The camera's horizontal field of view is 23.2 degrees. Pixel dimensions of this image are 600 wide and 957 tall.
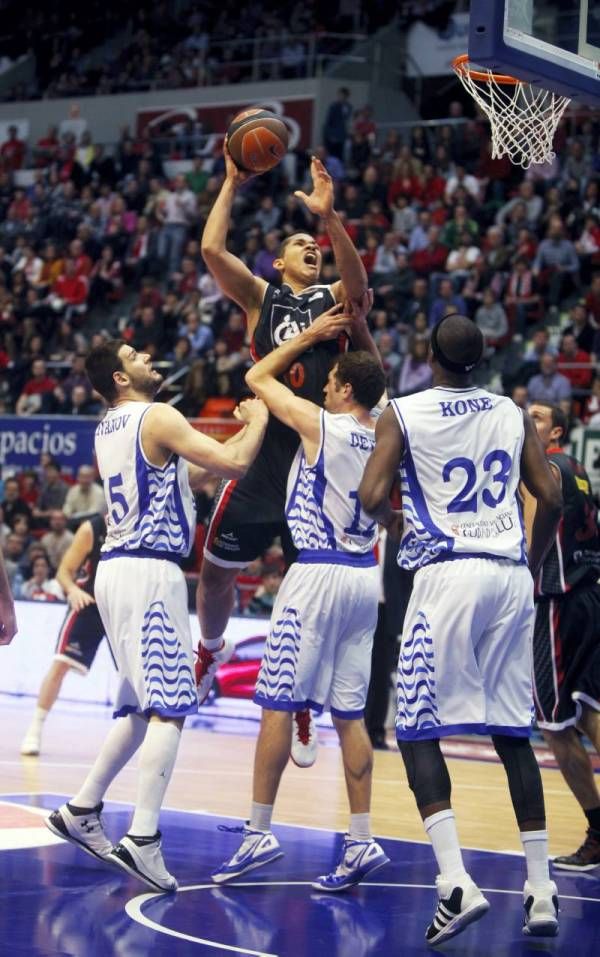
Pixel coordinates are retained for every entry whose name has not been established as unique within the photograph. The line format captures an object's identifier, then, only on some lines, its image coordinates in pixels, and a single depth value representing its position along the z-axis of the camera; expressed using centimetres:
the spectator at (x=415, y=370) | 1540
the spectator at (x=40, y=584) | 1419
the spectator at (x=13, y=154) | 2481
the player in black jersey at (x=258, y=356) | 669
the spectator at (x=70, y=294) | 2086
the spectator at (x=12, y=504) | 1659
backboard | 614
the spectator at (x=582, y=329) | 1531
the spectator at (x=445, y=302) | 1618
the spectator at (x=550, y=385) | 1452
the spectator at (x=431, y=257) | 1745
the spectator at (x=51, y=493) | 1631
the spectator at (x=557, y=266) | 1639
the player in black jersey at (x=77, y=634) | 1023
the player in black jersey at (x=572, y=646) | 687
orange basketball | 647
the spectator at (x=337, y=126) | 2127
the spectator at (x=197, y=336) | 1814
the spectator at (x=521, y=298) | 1630
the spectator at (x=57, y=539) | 1510
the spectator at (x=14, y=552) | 1518
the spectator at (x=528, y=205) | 1730
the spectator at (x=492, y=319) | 1614
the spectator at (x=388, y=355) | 1596
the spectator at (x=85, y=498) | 1564
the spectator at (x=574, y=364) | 1486
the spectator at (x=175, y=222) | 2072
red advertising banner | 2259
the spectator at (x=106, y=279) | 2094
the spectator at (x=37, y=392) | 1833
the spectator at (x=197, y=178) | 2152
